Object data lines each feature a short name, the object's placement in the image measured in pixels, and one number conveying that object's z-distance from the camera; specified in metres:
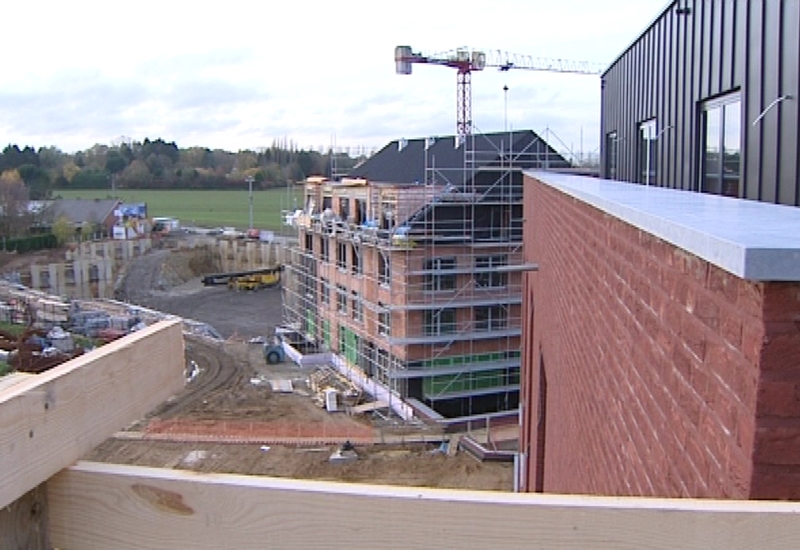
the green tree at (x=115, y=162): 123.62
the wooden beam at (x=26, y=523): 1.64
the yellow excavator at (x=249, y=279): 62.94
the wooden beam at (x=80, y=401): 1.58
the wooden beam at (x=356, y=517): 1.34
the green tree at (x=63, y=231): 70.06
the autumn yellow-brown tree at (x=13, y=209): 72.25
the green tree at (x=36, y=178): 100.69
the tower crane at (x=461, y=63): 52.21
